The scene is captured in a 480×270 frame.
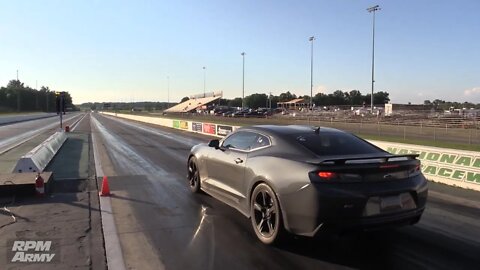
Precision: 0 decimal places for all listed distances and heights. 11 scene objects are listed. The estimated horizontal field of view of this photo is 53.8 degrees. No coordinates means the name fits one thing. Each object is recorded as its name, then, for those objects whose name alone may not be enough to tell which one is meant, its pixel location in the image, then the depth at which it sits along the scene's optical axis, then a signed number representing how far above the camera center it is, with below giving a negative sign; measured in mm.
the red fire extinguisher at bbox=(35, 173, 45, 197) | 9200 -1550
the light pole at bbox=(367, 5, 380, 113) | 58716 +9187
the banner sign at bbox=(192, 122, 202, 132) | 37459 -1381
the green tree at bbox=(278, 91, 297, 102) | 186575 +5579
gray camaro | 5320 -868
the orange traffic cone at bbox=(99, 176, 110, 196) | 9453 -1640
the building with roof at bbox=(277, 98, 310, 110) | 139025 +2197
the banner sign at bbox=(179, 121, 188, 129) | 41944 -1378
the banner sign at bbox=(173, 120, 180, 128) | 45106 -1407
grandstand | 143500 +2490
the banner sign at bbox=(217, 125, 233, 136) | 29977 -1290
